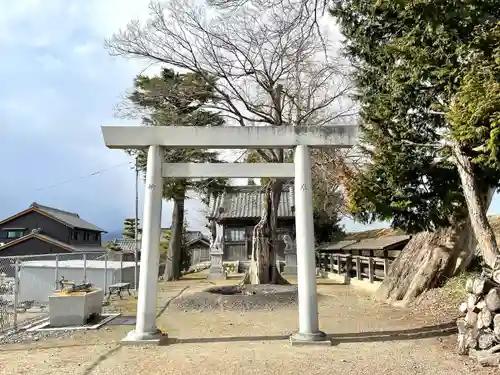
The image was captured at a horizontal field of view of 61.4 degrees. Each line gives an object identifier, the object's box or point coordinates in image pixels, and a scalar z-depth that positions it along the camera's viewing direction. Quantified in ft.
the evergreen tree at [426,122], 23.06
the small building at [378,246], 50.52
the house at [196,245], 124.54
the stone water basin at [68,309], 29.94
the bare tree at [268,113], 47.98
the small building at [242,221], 96.89
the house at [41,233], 105.19
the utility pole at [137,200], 56.90
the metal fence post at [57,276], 35.45
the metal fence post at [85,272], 40.68
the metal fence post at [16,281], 27.11
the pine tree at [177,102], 52.44
